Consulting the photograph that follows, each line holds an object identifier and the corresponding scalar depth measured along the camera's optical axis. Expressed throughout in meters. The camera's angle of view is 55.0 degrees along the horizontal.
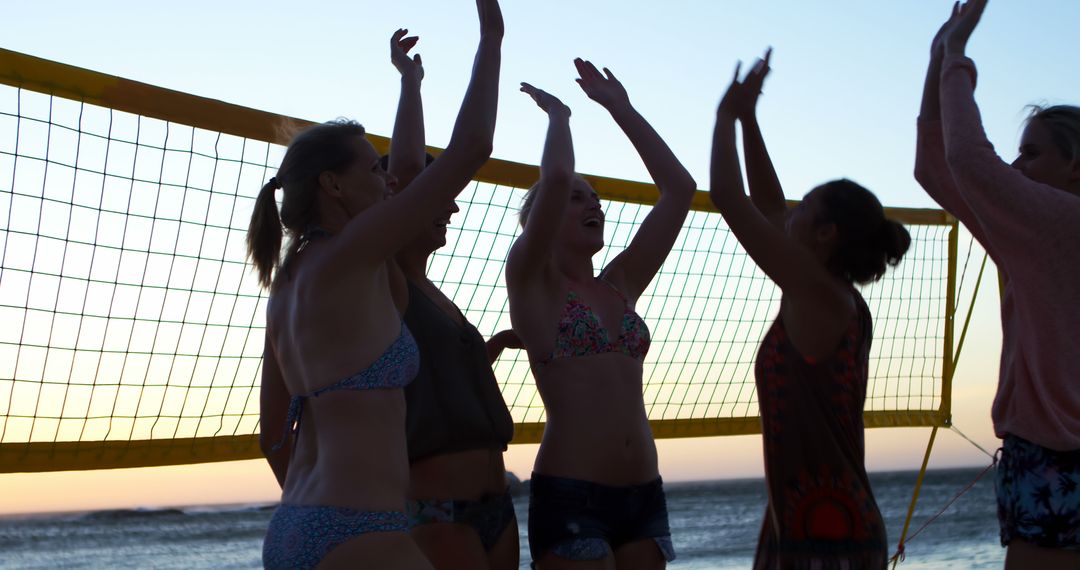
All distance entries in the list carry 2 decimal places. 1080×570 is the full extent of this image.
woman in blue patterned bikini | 1.94
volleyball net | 3.60
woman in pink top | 2.21
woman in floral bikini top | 2.75
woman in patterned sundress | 2.66
